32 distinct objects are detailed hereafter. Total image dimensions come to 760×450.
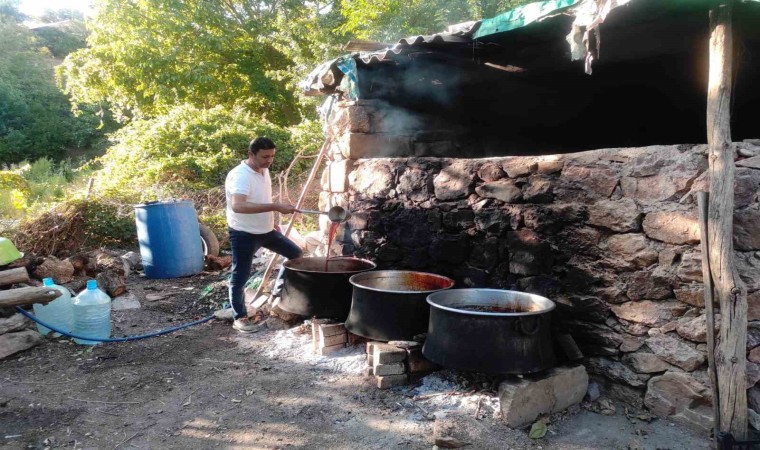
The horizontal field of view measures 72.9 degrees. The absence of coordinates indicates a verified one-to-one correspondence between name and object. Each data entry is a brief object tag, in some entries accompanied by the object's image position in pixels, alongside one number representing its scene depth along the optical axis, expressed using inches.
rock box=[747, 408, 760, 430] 101.0
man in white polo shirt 166.1
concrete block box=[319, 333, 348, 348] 155.4
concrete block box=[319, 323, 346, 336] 155.6
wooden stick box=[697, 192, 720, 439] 100.6
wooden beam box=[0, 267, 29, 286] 175.3
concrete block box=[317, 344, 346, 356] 155.6
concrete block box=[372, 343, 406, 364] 131.7
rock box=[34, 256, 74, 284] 214.2
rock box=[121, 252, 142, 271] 277.6
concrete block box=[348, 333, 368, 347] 159.0
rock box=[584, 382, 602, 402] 121.0
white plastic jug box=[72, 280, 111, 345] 172.9
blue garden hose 167.5
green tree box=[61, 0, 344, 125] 571.5
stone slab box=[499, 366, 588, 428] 111.0
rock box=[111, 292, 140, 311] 211.3
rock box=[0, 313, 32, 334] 164.4
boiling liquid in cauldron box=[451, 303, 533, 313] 129.5
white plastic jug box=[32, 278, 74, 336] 176.4
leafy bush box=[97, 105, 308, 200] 426.0
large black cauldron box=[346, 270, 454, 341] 136.3
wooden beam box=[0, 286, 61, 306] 164.4
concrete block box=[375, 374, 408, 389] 131.7
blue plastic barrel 252.8
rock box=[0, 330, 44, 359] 160.9
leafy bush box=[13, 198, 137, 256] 281.7
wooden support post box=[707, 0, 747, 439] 98.7
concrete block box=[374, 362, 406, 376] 132.1
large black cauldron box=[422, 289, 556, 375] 112.0
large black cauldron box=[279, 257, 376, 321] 160.2
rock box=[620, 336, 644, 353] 116.8
